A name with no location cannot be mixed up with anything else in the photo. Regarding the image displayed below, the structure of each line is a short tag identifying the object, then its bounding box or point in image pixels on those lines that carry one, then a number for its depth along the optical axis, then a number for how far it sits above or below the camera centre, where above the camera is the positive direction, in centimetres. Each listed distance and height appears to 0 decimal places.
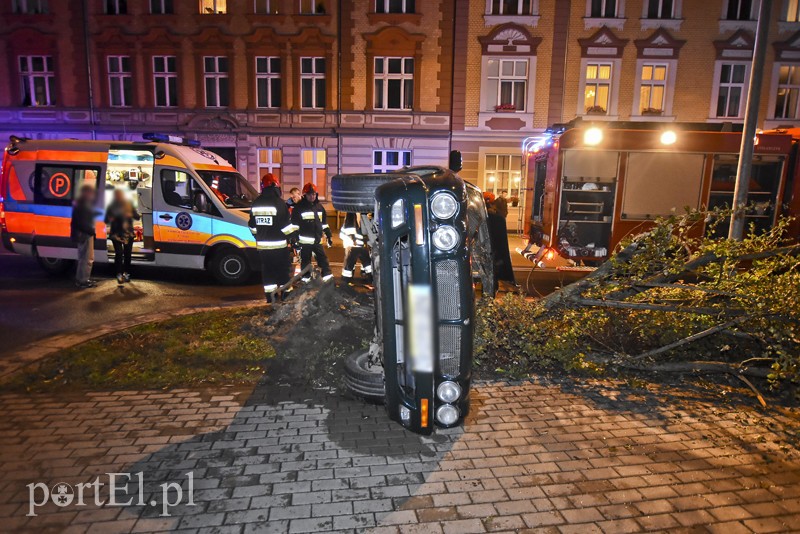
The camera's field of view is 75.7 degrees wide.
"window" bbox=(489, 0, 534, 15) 1977 +717
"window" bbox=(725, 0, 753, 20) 1984 +727
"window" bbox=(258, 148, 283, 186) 2092 +122
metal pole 699 +110
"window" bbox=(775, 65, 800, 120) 2022 +423
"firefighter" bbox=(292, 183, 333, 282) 873 -61
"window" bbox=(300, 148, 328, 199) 2089 +97
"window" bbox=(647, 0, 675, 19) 1983 +724
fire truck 1070 +45
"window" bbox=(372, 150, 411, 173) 2083 +135
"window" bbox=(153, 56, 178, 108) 2072 +428
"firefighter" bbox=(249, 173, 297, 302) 738 -59
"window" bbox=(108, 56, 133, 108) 2080 +422
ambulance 890 -42
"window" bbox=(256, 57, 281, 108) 2064 +431
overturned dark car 329 -67
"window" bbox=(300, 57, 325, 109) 2059 +434
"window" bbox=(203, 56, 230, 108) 2061 +430
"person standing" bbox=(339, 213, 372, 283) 849 -102
